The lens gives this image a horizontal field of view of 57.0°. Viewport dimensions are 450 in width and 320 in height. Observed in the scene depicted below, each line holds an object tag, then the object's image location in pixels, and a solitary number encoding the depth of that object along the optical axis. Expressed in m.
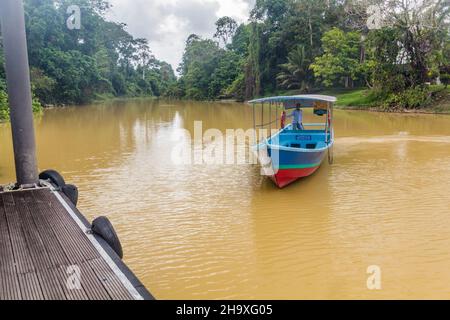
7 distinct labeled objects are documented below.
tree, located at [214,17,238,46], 57.81
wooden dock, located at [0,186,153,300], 2.85
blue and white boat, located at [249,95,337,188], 7.45
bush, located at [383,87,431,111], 23.44
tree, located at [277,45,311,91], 35.84
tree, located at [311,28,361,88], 30.41
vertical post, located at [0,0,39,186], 5.39
